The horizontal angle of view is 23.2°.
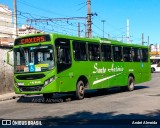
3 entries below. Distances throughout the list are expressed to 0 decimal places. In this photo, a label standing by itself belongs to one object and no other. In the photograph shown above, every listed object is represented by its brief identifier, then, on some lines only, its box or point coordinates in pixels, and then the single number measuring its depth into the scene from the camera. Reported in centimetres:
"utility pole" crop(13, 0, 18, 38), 3128
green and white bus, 1670
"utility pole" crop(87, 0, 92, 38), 3672
